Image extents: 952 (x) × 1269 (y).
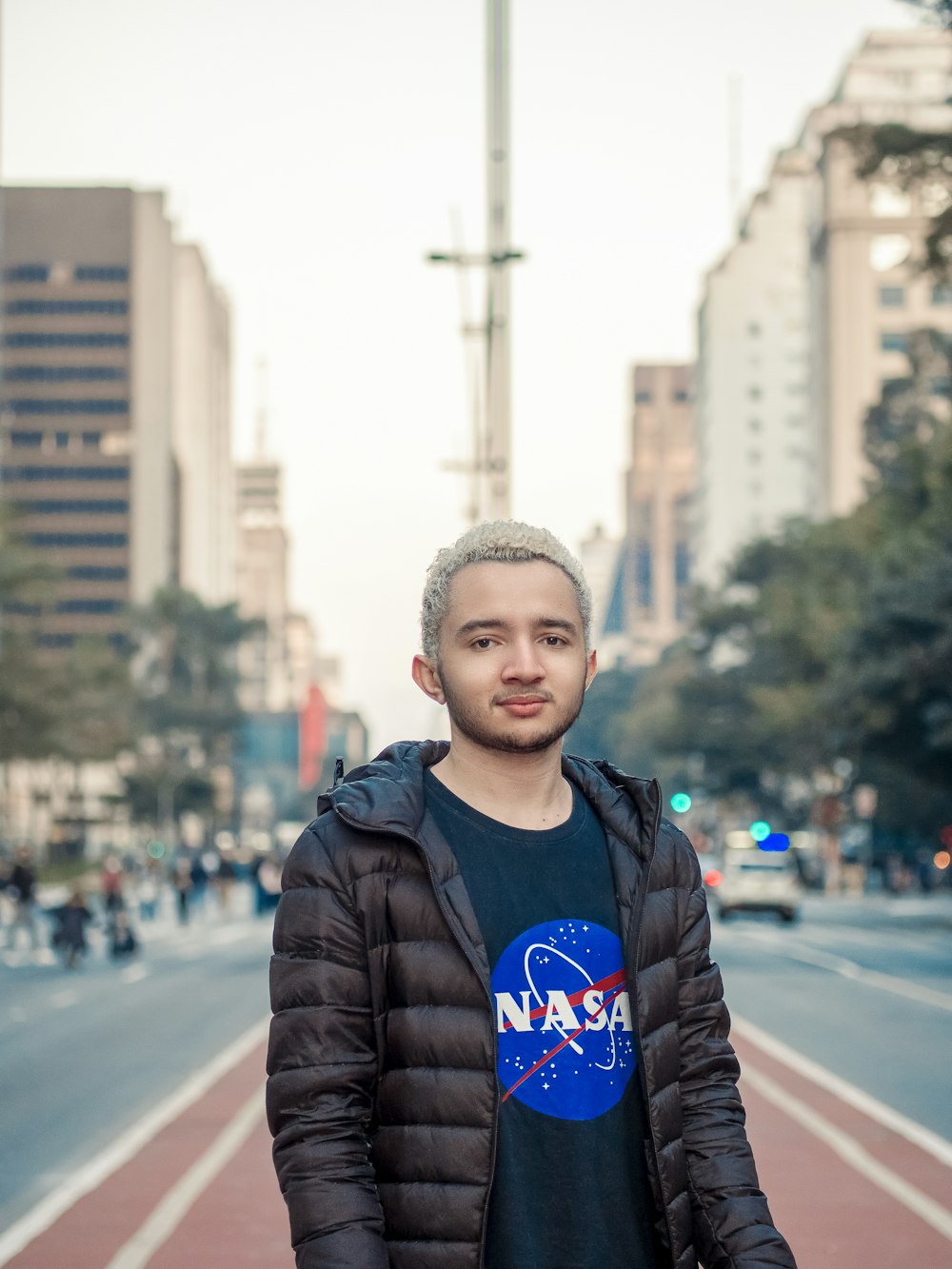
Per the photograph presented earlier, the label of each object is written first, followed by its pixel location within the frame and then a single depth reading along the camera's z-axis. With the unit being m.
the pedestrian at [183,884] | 45.68
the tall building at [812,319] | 123.38
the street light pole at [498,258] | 25.56
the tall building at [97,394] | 172.38
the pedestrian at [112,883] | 33.42
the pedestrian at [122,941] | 32.41
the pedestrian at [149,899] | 50.34
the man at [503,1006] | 2.97
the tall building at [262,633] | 118.56
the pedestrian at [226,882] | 51.75
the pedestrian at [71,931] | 29.69
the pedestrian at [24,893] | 33.41
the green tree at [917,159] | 25.73
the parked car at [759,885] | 44.50
